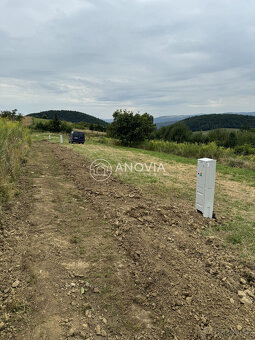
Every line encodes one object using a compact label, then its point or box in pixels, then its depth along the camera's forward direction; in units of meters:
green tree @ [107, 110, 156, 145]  23.83
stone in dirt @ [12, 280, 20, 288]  2.32
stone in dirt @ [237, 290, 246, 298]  2.30
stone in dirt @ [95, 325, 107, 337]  1.85
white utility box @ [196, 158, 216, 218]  3.97
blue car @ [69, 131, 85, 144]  22.81
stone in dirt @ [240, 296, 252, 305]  2.21
